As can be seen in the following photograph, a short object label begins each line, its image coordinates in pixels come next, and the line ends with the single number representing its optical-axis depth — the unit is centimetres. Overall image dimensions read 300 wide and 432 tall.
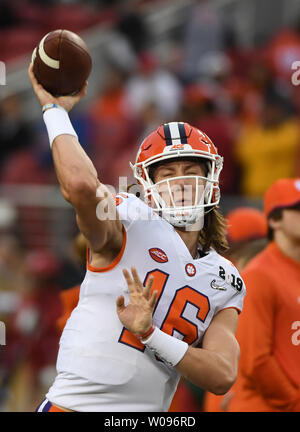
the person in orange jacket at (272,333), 741
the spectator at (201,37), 1883
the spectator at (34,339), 1245
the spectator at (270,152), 1370
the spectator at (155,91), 1565
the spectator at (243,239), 848
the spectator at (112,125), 1556
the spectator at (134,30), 2050
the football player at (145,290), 479
